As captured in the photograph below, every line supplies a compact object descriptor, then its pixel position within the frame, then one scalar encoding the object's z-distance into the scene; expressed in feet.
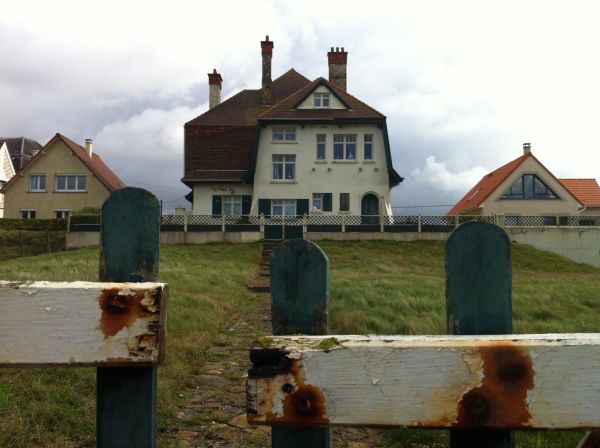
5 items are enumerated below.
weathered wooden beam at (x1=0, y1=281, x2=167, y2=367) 4.37
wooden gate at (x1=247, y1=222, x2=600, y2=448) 3.94
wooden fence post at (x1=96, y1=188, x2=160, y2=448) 4.73
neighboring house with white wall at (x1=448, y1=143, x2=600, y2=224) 111.75
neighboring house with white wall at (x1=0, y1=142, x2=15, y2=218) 140.97
